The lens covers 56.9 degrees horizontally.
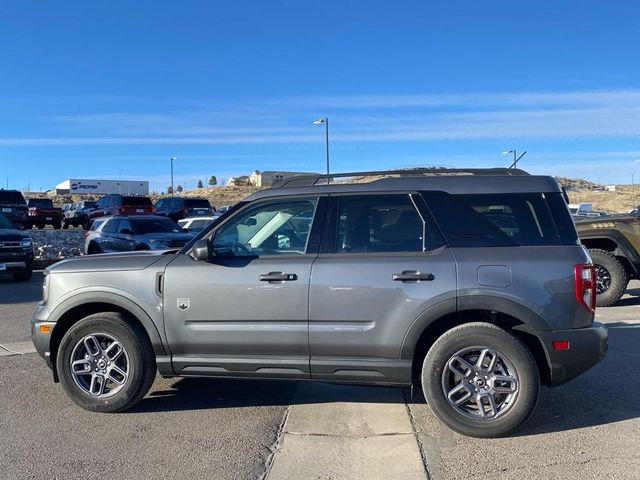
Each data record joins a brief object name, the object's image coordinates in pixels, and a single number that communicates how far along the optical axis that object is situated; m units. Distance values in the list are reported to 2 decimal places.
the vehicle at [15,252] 12.84
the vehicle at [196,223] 20.12
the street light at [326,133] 29.57
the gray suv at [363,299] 4.35
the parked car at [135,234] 14.45
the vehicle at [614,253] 9.57
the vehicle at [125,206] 28.61
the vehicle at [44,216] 32.38
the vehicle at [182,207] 30.60
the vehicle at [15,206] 25.34
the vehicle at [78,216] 33.84
